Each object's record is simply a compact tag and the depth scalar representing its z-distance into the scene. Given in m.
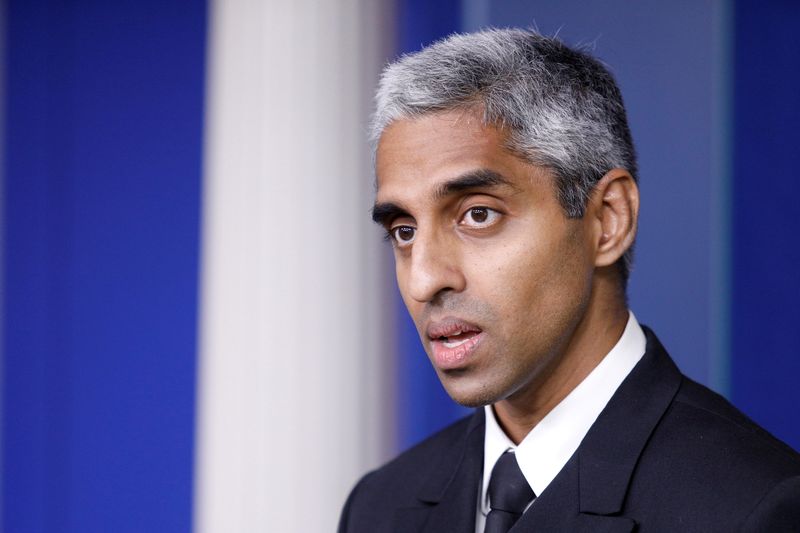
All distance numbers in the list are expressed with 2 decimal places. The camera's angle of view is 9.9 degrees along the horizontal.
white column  3.14
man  2.69
